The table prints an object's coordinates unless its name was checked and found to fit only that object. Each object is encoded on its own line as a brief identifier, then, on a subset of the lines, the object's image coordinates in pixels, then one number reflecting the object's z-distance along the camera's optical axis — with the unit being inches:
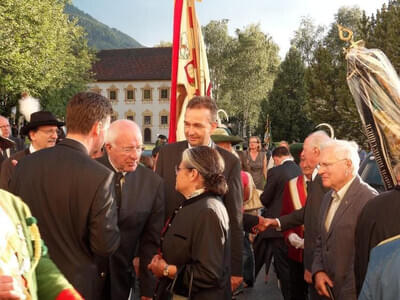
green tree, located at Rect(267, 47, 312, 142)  1711.4
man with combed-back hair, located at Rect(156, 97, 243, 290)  153.0
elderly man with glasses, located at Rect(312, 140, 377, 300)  150.8
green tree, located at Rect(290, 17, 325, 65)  2181.3
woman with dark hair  126.1
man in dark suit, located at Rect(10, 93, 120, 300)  110.1
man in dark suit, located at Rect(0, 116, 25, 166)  278.1
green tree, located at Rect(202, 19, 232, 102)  2149.4
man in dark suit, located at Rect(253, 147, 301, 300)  251.1
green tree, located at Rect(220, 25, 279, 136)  2132.1
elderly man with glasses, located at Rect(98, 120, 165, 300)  140.8
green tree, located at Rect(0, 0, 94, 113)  1048.8
